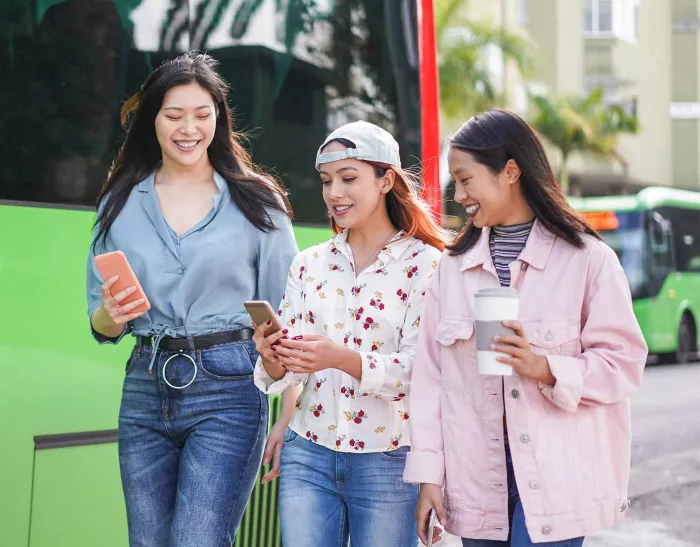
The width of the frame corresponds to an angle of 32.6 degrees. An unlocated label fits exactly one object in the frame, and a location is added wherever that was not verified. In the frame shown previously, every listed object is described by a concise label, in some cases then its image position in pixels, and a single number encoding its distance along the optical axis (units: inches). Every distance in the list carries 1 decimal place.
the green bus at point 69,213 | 169.2
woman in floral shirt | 135.3
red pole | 244.5
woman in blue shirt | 142.0
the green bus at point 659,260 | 868.6
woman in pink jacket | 120.6
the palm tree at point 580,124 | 1445.6
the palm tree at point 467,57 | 1240.2
